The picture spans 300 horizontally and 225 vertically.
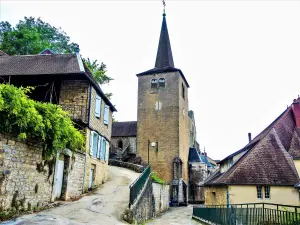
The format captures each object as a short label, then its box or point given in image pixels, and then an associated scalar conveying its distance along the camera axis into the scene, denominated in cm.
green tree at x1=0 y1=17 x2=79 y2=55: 2162
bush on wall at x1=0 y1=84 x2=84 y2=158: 706
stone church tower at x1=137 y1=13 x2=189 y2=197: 2757
